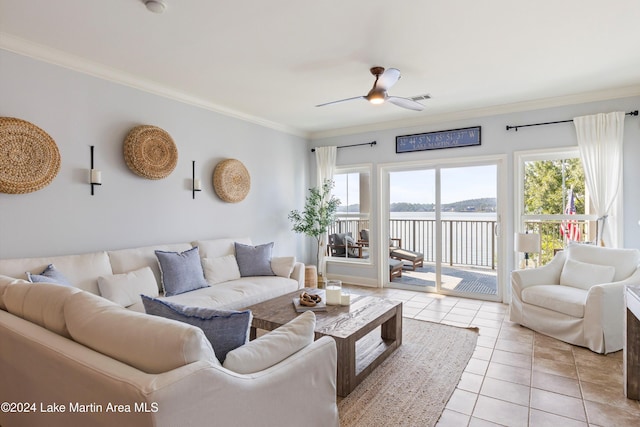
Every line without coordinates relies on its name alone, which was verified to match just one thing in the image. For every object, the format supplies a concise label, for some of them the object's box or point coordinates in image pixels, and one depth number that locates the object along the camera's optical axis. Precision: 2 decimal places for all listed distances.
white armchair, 2.90
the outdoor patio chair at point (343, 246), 5.75
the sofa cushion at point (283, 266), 4.12
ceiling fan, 2.91
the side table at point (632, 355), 2.18
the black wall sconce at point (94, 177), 3.16
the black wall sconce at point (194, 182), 4.12
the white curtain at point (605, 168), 3.75
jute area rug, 2.05
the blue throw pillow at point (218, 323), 1.37
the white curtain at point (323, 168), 5.72
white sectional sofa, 0.97
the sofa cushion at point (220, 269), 3.69
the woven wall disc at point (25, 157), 2.61
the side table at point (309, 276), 4.80
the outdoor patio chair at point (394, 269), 5.50
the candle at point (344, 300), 2.91
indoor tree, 5.42
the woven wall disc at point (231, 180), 4.36
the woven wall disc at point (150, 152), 3.42
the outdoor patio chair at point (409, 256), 5.41
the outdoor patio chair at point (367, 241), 5.59
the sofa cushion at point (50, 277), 2.36
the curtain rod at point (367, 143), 5.40
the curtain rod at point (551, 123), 3.72
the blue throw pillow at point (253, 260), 4.09
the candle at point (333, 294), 2.90
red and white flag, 4.15
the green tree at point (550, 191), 4.13
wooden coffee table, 2.27
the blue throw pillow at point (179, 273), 3.22
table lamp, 3.87
